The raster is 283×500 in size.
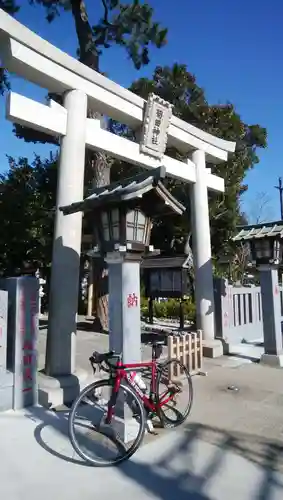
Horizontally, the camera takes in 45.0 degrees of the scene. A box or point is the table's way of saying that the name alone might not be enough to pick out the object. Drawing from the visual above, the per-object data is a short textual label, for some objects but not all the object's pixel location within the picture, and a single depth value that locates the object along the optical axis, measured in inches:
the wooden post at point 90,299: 718.3
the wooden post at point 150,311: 543.8
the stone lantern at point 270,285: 302.8
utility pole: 1263.5
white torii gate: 217.8
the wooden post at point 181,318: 488.6
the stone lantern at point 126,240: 168.1
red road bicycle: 137.6
